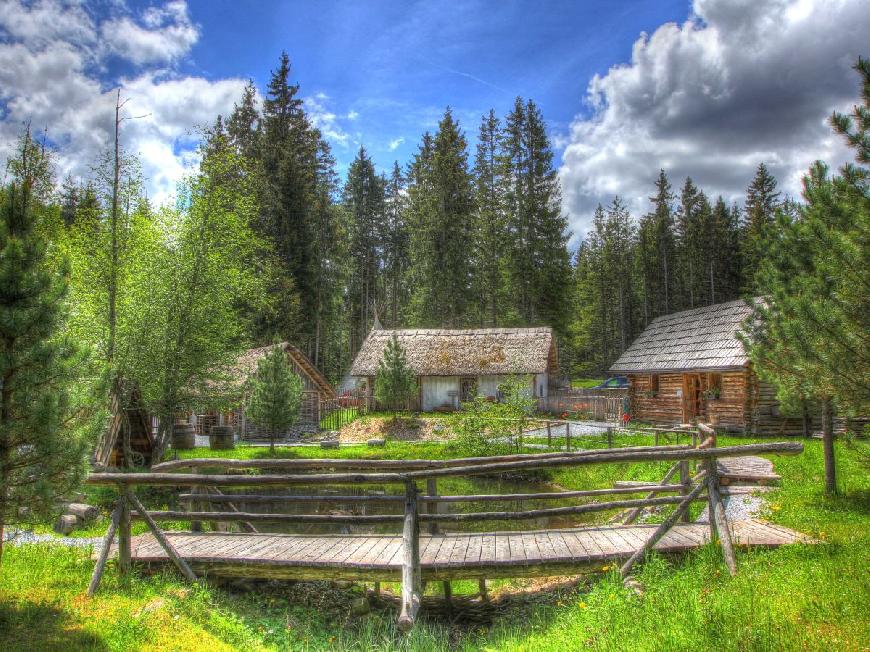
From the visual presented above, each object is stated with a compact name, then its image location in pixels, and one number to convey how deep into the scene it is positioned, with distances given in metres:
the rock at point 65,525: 9.29
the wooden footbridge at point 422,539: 6.21
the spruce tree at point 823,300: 5.83
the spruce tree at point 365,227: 50.94
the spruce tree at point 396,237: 53.19
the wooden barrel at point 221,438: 22.95
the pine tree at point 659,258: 48.03
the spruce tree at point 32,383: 4.78
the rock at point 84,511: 9.97
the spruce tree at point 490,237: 43.31
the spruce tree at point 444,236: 41.25
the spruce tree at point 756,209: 42.97
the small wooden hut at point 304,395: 28.25
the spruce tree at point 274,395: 23.05
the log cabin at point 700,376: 21.38
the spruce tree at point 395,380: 28.03
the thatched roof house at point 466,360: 32.62
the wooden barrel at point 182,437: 24.05
